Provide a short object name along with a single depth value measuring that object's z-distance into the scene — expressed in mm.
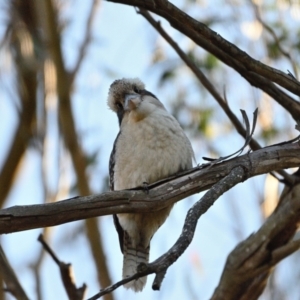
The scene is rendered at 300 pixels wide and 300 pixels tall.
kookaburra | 6215
